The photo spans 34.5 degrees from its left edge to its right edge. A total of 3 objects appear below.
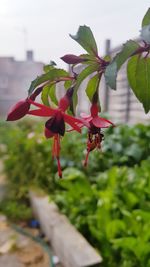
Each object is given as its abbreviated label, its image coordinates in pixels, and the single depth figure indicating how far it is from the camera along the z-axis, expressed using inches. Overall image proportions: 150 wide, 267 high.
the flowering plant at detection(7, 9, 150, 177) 7.1
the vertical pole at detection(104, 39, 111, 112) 66.4
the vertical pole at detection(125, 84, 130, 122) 59.2
